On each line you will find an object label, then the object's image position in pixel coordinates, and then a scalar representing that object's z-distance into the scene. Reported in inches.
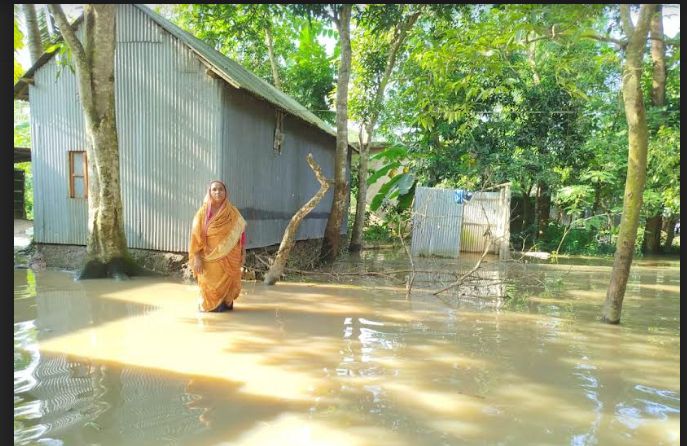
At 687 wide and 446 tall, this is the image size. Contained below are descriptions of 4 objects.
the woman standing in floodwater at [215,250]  258.8
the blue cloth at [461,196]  556.1
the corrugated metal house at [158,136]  360.5
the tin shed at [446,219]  556.7
